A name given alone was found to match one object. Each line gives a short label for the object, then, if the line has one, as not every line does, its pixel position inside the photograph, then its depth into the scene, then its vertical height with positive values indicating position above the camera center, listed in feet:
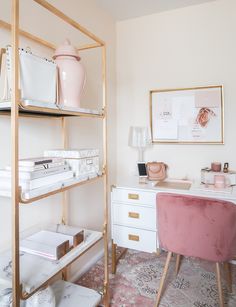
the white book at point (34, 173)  3.41 -0.32
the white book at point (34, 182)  3.37 -0.44
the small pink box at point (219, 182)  6.46 -0.83
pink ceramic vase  4.02 +1.27
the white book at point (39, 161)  3.51 -0.16
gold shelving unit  3.02 -0.18
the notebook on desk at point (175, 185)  6.57 -0.94
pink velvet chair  4.66 -1.51
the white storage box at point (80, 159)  4.39 -0.15
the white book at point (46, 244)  4.03 -1.59
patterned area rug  5.59 -3.34
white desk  6.31 -1.66
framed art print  7.25 +1.08
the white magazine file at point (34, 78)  3.35 +1.05
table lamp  7.63 +0.45
